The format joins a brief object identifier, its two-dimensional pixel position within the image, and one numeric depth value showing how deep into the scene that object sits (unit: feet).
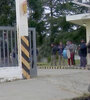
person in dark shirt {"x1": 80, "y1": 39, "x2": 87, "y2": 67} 68.64
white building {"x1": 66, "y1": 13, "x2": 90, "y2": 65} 74.77
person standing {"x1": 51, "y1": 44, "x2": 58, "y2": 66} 80.11
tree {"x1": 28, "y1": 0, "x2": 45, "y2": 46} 146.30
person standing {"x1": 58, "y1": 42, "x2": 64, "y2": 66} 78.18
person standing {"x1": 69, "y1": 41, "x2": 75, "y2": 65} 74.86
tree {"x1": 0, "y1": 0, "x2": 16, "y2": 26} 130.31
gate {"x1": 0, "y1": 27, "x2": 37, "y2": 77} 46.16
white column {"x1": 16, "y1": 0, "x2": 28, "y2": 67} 46.62
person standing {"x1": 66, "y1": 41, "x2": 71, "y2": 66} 74.18
